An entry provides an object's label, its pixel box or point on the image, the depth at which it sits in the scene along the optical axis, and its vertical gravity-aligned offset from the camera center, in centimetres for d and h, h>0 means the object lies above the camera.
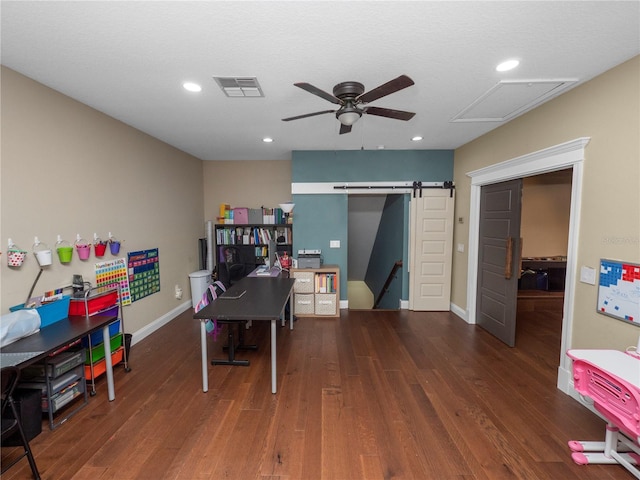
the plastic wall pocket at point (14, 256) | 202 -27
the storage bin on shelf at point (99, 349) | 238 -122
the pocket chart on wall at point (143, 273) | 333 -68
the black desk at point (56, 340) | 163 -84
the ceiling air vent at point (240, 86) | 219 +121
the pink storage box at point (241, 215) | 483 +14
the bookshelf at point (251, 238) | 489 -28
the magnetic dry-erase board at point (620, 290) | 190 -49
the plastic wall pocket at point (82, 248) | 259 -26
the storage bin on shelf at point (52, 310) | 210 -74
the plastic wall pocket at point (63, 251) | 240 -27
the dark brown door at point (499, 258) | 320 -44
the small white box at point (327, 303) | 429 -131
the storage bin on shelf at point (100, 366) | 241 -138
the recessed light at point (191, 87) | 225 +119
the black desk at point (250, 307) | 233 -82
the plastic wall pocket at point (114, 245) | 298 -27
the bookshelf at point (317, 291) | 427 -111
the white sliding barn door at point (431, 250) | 443 -43
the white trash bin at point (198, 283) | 453 -106
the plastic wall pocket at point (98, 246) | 280 -26
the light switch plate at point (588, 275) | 221 -42
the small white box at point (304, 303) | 431 -131
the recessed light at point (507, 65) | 197 +123
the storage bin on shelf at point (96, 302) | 236 -76
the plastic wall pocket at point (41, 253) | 220 -27
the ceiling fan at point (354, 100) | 189 +95
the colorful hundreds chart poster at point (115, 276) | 286 -61
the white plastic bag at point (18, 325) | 178 -73
